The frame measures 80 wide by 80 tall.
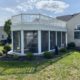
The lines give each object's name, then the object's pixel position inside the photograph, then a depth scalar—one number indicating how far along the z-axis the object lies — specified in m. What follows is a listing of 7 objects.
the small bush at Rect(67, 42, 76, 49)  11.92
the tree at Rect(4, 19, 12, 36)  20.96
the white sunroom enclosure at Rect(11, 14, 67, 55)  8.17
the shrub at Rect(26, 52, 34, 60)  7.26
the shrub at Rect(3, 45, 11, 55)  8.83
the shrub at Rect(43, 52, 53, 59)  7.50
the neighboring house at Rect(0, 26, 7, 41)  24.31
